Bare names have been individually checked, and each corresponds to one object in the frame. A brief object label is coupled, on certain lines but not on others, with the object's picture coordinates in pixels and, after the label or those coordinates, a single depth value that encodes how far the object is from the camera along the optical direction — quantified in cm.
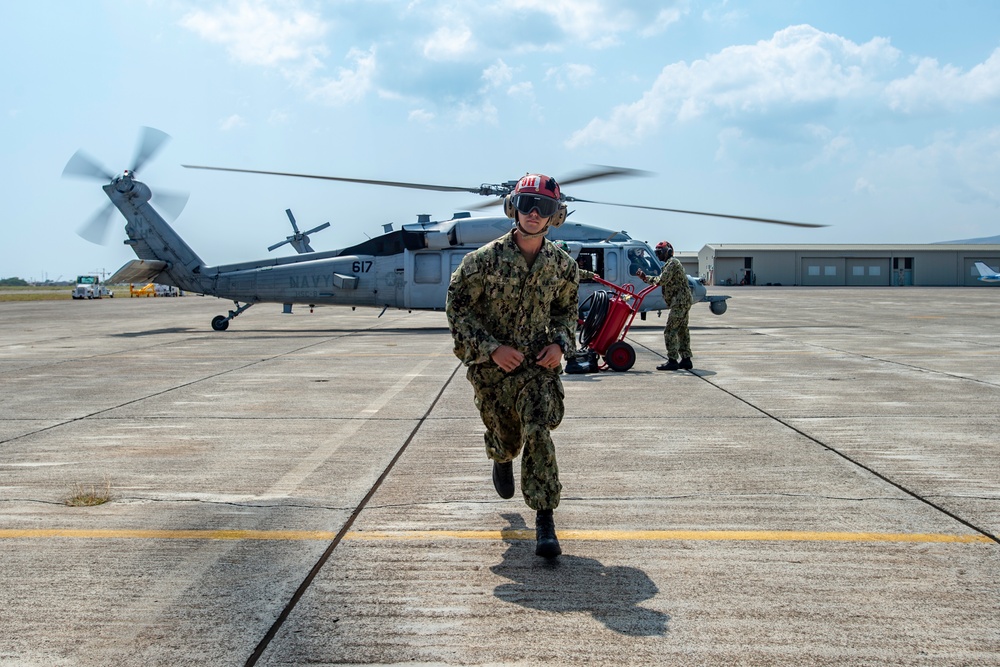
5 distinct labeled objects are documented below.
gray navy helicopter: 2098
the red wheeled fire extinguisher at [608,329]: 1138
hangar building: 8438
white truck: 6444
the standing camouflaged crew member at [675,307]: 1199
